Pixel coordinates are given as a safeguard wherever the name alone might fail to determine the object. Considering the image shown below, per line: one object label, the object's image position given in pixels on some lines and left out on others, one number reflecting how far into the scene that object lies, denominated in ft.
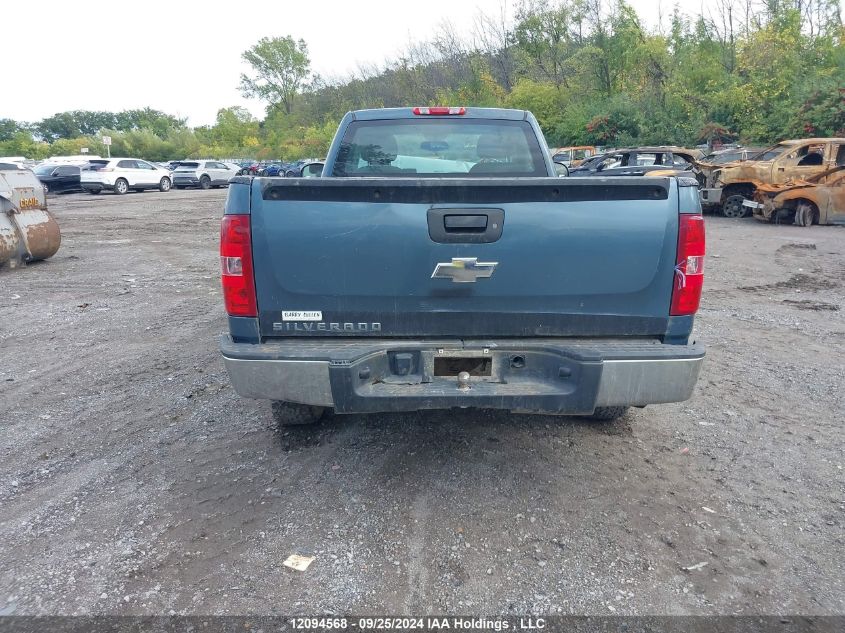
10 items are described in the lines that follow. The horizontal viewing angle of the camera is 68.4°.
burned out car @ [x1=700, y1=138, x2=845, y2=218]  46.60
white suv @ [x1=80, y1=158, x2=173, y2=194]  91.61
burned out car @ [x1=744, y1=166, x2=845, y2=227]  45.34
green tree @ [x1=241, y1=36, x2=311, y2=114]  257.69
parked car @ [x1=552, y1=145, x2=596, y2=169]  84.23
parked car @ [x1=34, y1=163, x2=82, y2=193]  91.30
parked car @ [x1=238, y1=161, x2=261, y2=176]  111.04
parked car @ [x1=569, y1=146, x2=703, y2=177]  56.44
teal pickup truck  9.39
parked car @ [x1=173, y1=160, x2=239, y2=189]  112.78
